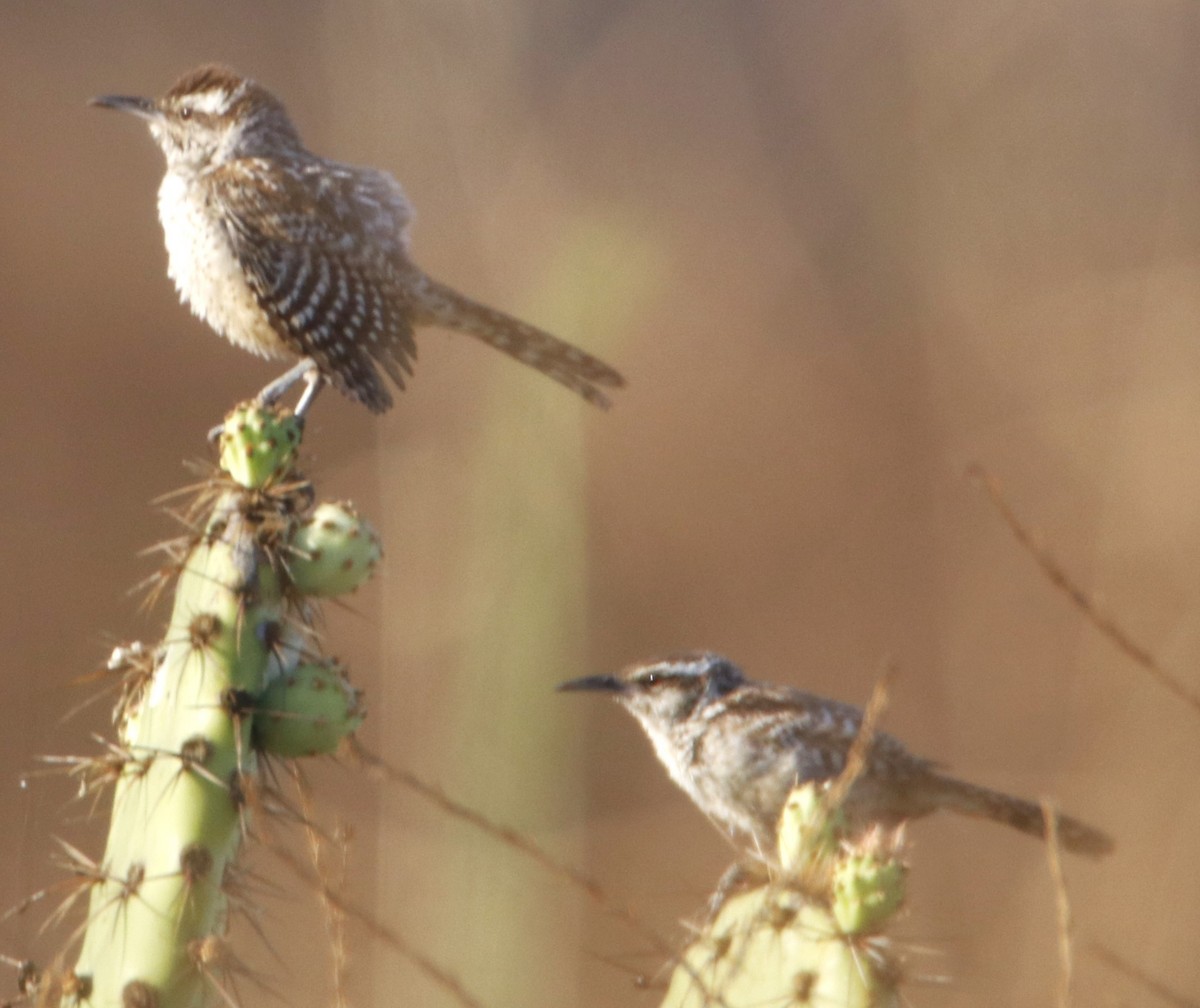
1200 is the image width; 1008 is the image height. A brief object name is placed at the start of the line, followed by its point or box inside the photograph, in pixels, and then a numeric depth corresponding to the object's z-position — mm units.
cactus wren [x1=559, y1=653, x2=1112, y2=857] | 8281
